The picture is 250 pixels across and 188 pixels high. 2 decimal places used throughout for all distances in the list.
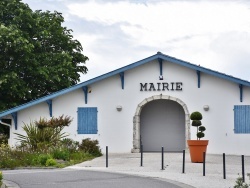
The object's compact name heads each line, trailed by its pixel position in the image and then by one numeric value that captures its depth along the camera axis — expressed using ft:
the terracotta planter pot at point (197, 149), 68.23
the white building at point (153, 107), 86.22
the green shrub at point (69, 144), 80.29
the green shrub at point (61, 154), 72.02
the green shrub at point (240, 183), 30.98
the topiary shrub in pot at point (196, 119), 69.56
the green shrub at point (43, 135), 77.87
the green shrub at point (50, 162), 67.00
